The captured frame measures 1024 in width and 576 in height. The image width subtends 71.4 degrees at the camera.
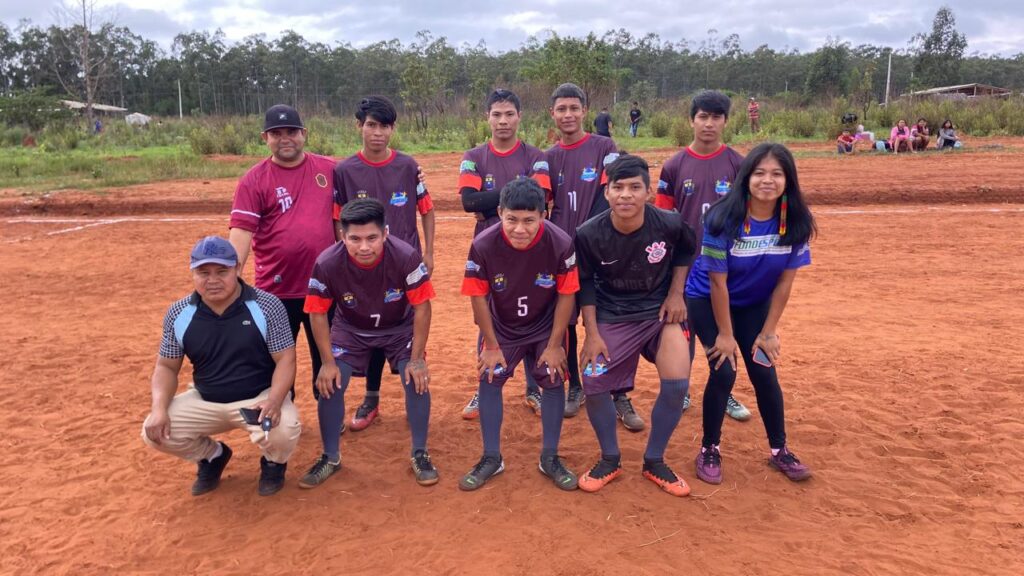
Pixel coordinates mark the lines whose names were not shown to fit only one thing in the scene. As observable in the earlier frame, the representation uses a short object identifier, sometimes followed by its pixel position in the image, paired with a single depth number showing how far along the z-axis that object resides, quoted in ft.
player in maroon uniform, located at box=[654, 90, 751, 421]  13.71
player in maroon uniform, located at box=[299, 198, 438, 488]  12.14
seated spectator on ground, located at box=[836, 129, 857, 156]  62.18
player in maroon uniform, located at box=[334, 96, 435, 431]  13.78
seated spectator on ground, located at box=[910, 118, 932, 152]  62.69
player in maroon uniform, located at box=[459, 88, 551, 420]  14.44
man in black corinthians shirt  12.02
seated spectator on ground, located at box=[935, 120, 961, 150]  63.05
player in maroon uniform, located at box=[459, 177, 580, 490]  11.72
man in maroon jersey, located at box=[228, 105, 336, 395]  13.28
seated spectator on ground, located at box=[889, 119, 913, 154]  62.44
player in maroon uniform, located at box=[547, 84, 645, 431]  14.47
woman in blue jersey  11.75
